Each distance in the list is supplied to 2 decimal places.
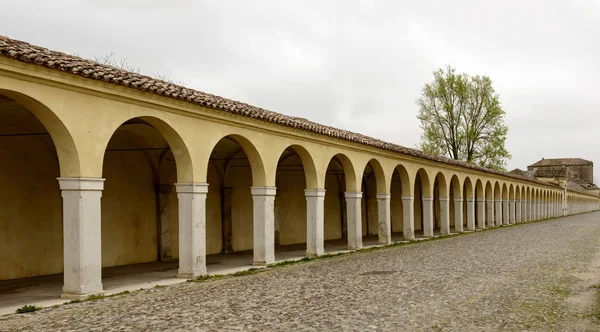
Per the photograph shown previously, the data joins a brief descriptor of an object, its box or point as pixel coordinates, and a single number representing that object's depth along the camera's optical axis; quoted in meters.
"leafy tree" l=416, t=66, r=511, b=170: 52.88
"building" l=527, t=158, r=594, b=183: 119.26
